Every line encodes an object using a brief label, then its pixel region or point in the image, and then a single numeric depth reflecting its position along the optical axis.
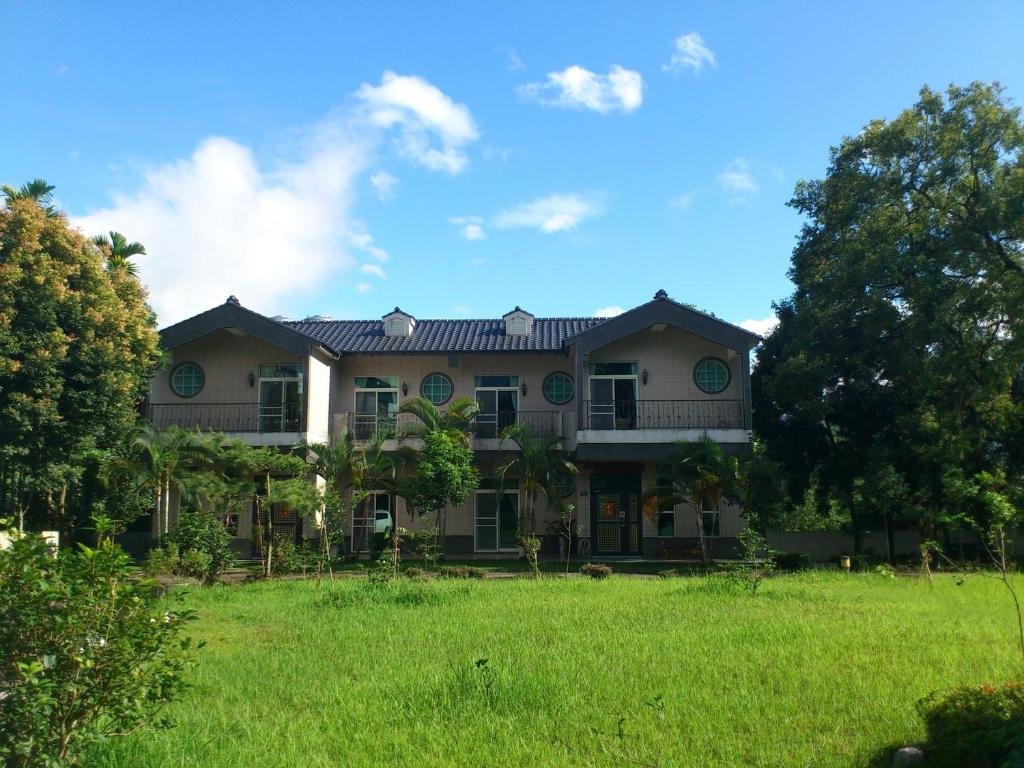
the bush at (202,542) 15.36
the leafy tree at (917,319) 18.45
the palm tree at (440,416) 20.03
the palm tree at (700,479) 18.61
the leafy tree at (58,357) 15.91
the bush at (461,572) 16.73
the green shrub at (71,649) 4.11
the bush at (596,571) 16.41
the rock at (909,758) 4.81
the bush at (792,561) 19.05
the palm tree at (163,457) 17.53
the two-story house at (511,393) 21.02
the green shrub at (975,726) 4.41
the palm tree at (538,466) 19.95
